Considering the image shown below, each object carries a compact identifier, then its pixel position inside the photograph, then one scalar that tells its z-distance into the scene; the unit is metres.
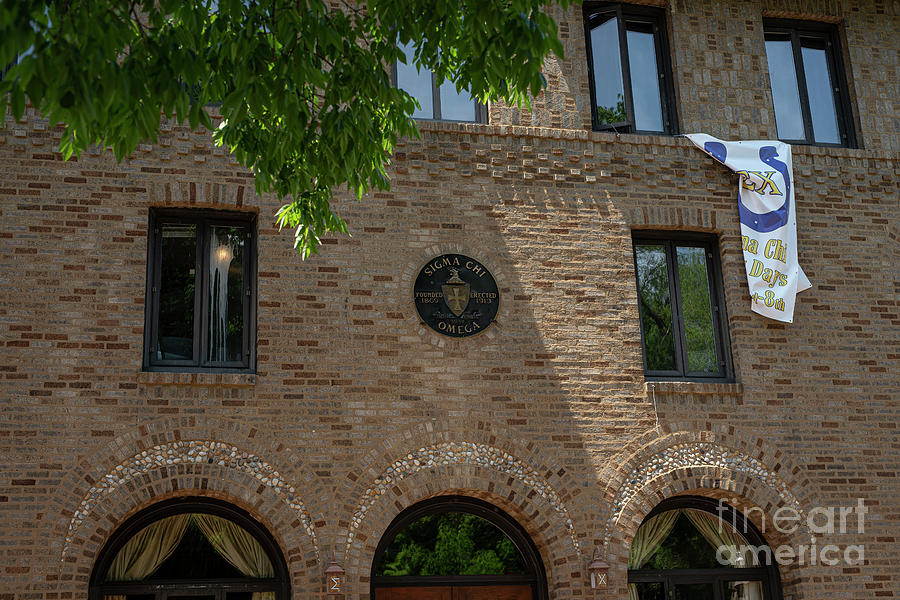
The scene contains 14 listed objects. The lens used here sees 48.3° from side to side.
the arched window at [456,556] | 10.23
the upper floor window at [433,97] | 11.77
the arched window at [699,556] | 10.66
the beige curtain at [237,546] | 9.80
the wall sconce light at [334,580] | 9.49
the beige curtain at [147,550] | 9.59
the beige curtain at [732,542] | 10.84
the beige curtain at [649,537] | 10.68
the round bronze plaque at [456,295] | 10.68
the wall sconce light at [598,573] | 10.05
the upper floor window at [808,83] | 12.70
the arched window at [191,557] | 9.55
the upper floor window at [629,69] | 12.23
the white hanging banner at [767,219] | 11.41
